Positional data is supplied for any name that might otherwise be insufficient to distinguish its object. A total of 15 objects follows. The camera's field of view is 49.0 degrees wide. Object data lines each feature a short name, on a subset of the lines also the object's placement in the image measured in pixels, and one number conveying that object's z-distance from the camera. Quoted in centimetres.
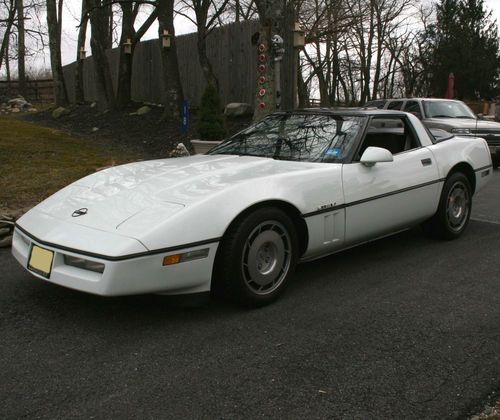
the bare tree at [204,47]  1458
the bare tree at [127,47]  1750
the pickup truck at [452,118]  1127
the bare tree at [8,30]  2490
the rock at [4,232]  503
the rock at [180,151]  1023
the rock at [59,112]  1938
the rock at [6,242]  496
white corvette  310
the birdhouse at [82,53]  2273
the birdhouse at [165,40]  1324
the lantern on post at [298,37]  1191
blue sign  1127
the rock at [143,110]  1590
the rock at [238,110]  1343
